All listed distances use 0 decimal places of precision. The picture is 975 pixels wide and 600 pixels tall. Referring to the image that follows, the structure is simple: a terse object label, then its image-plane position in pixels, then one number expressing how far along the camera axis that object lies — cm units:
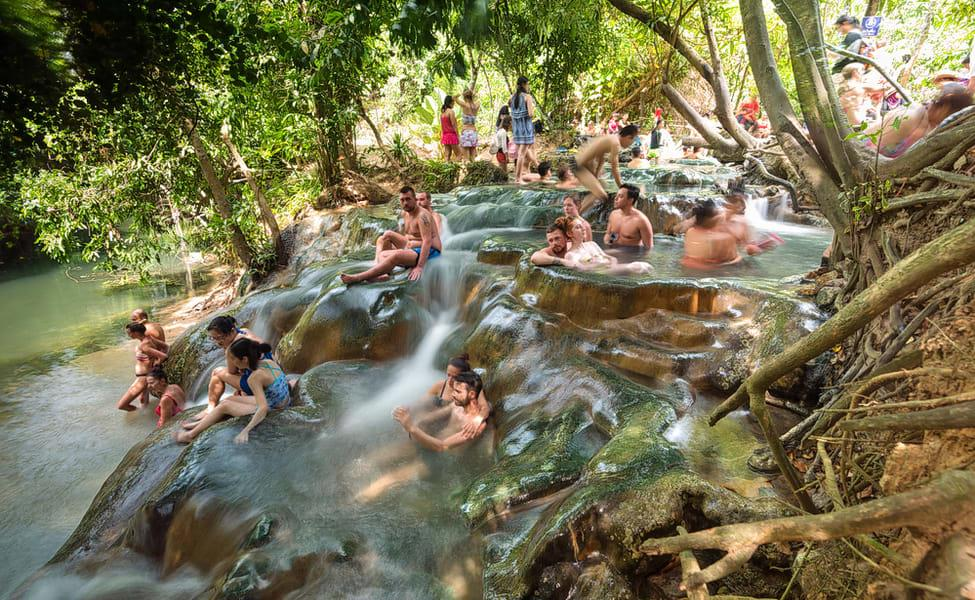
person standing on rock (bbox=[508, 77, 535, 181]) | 1003
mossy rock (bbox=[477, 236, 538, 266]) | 645
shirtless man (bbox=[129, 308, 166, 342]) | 725
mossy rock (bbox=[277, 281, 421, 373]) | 585
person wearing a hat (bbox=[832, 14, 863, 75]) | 693
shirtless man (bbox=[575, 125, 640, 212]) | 788
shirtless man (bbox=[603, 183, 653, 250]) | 691
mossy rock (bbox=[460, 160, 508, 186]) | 1235
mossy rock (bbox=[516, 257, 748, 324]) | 436
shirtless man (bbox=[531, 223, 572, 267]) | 564
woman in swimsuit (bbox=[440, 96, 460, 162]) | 1252
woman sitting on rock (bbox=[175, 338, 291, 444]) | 461
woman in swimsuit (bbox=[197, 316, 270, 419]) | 500
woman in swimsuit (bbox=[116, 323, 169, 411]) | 689
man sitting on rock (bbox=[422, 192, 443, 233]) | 722
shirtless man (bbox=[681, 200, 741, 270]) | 581
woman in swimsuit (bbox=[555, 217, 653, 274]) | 578
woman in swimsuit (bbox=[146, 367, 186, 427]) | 616
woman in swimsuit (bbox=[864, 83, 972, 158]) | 426
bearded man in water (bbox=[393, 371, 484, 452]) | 422
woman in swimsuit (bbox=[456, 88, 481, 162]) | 1238
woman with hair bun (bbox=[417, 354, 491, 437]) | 423
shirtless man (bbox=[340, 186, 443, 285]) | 662
